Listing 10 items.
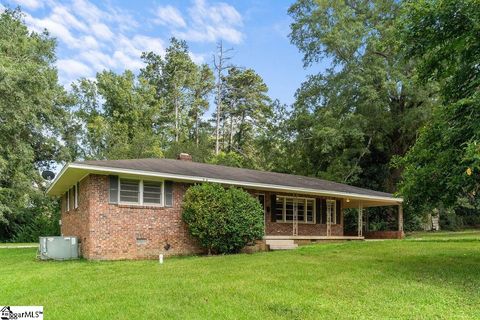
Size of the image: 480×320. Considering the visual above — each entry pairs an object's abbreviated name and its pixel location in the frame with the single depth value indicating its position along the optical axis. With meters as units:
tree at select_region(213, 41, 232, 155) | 41.28
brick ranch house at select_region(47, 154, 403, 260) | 13.49
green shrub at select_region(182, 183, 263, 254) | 14.36
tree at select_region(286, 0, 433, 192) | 27.08
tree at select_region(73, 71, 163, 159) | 33.41
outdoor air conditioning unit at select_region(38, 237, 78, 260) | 13.84
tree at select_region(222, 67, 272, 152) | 44.88
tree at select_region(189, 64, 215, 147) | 44.12
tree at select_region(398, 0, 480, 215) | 8.48
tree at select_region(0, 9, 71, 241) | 24.56
